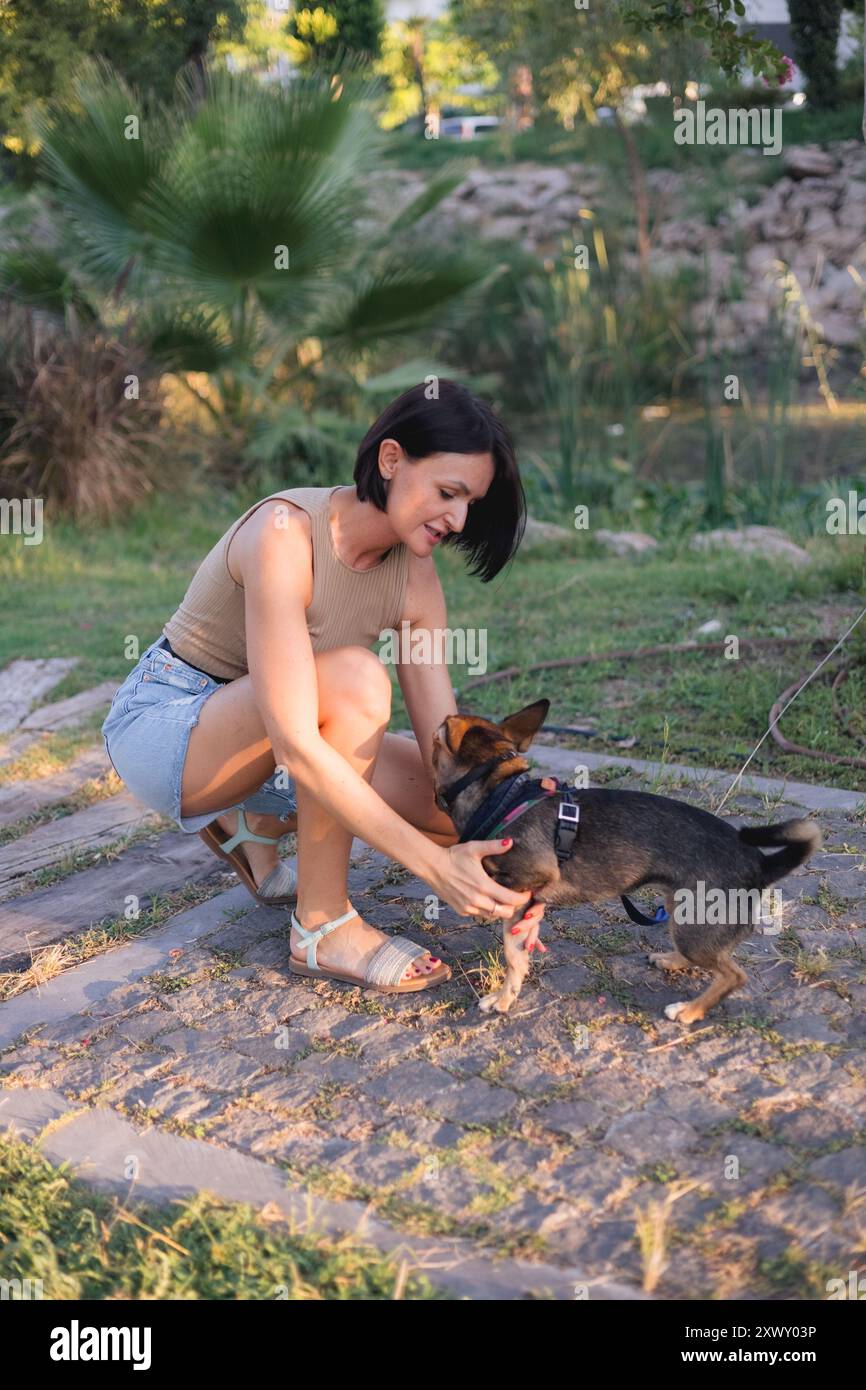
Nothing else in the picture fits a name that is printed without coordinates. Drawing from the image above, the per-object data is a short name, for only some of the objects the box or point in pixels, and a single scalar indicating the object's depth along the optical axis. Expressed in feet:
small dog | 9.50
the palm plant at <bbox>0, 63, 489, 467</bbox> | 30.35
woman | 9.62
